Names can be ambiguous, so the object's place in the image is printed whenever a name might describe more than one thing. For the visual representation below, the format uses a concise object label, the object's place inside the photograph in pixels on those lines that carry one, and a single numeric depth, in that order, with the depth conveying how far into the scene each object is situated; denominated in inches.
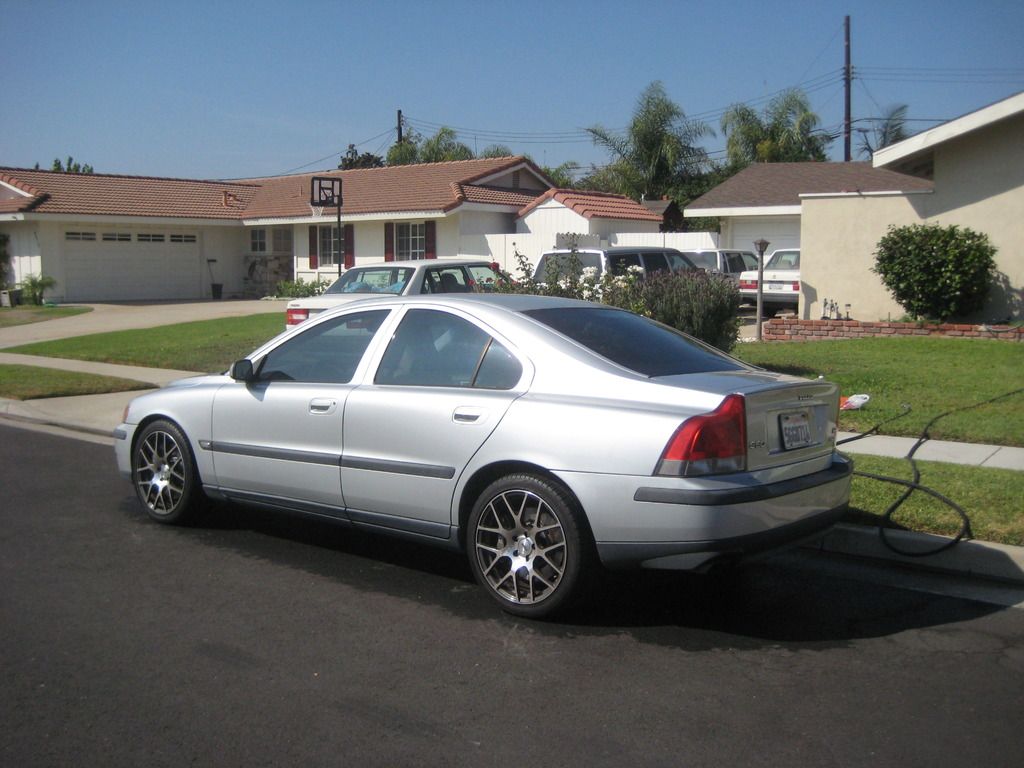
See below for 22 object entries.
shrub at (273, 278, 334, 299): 1094.9
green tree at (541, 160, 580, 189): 2151.8
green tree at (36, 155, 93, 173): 2663.1
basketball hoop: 877.8
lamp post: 701.9
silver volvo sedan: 191.9
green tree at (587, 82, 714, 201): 1738.4
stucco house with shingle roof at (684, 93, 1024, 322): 635.5
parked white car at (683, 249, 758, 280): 978.7
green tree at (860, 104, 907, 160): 1882.4
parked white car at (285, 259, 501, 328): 574.6
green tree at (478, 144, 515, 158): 2054.6
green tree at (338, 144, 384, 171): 2300.7
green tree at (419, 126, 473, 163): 1968.5
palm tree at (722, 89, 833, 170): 1766.7
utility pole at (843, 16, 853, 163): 1827.3
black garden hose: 244.1
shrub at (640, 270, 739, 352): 469.4
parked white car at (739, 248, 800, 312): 898.6
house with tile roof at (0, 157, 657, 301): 1176.2
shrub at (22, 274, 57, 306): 1189.7
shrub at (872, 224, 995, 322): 626.5
